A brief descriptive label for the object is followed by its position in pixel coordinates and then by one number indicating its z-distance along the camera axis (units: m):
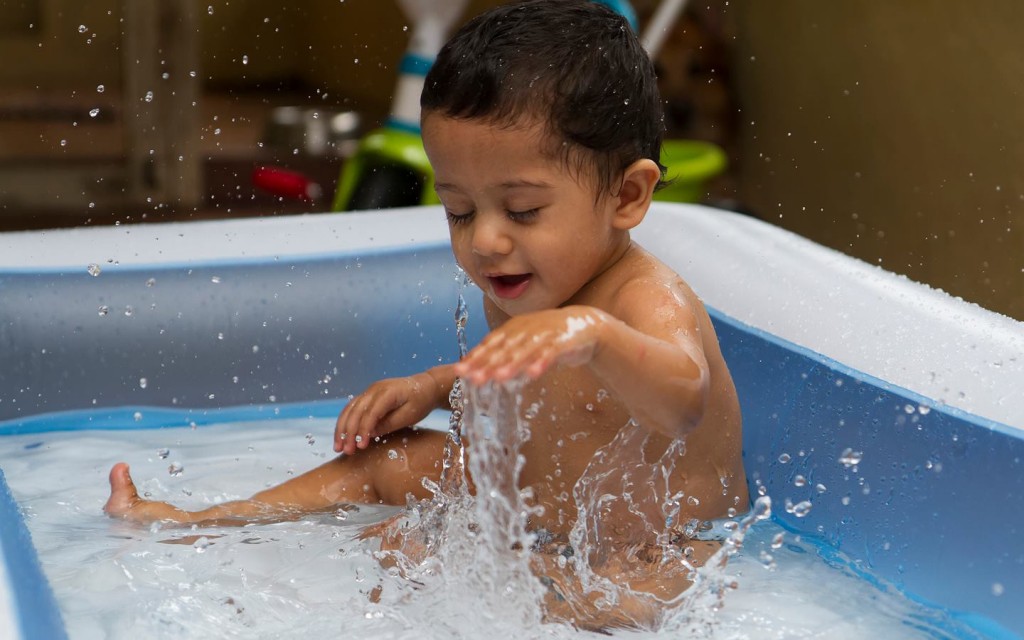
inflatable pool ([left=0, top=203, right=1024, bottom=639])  1.53
